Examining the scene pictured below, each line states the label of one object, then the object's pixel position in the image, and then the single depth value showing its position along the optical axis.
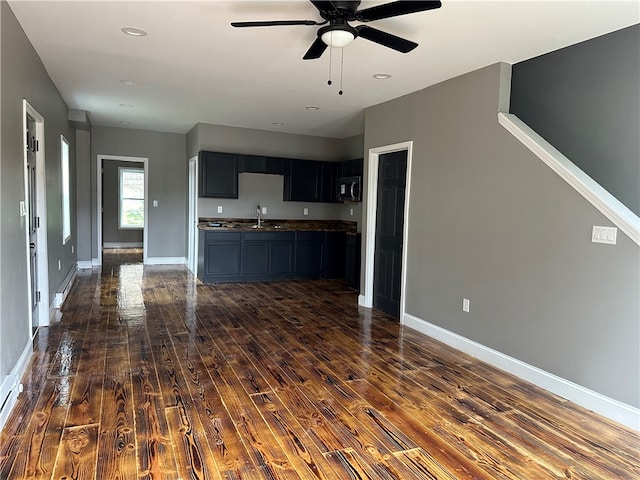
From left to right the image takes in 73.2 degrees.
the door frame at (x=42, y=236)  4.12
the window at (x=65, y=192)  5.77
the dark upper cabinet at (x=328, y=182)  7.57
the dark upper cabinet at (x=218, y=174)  6.80
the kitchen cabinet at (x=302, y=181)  7.37
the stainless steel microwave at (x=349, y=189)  6.91
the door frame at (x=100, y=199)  7.95
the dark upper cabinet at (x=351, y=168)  6.90
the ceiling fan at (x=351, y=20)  2.25
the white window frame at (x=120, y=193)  10.85
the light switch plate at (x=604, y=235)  2.79
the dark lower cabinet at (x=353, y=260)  6.85
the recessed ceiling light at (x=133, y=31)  3.12
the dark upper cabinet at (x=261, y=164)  7.03
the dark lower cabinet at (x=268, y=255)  6.76
